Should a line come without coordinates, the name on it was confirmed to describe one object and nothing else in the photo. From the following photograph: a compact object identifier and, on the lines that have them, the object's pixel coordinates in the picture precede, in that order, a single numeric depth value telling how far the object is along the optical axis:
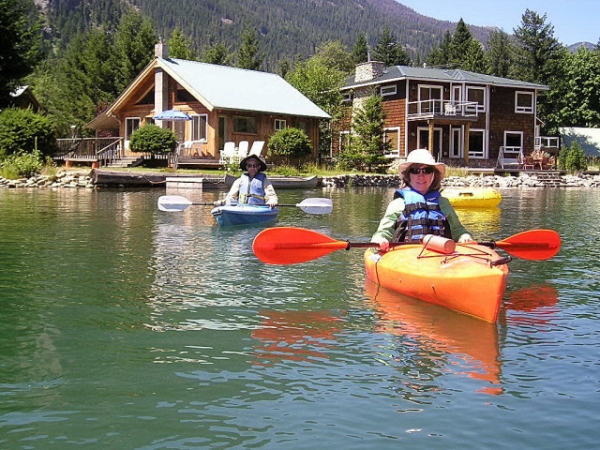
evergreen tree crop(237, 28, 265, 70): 65.12
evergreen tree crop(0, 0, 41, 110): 33.19
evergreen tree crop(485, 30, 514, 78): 81.04
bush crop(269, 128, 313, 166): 36.41
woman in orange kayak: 8.52
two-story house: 43.81
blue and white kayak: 15.32
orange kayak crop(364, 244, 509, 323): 7.01
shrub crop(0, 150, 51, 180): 30.34
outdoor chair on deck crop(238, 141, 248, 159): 33.20
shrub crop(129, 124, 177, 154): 34.25
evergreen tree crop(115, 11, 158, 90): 51.19
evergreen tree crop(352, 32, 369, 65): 79.56
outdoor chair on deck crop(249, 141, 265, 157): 32.72
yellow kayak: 22.78
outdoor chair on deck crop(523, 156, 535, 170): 42.88
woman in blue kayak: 15.64
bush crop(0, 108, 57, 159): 31.28
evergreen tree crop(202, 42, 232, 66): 62.38
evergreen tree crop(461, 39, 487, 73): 67.69
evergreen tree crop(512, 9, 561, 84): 60.81
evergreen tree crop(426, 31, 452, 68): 74.56
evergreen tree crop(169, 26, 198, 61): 52.84
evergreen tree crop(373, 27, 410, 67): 78.44
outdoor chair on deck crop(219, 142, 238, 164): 33.94
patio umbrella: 36.53
